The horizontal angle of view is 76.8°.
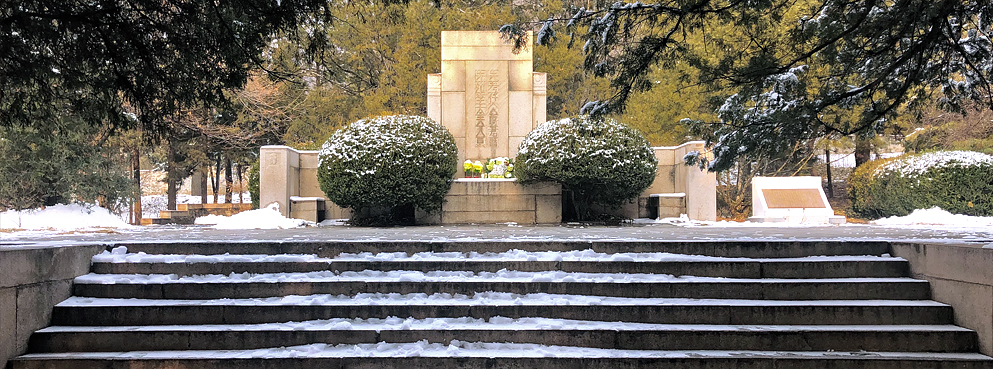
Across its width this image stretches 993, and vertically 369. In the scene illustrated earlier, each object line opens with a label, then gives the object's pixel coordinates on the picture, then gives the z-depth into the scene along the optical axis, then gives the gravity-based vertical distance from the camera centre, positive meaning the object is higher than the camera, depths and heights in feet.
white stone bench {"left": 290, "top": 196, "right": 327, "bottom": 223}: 38.52 -1.21
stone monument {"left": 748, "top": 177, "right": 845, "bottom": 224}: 39.50 -1.02
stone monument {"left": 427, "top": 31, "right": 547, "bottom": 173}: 43.68 +6.57
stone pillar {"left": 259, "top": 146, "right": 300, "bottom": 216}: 37.27 +0.69
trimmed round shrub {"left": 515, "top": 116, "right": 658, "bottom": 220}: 34.40 +1.53
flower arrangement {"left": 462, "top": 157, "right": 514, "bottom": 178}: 40.57 +1.24
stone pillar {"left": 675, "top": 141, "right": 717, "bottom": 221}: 37.93 -0.55
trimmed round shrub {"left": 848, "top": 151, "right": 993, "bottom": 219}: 42.70 +0.09
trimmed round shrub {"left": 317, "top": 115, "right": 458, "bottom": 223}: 33.88 +1.18
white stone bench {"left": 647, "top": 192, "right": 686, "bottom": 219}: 38.55 -1.11
